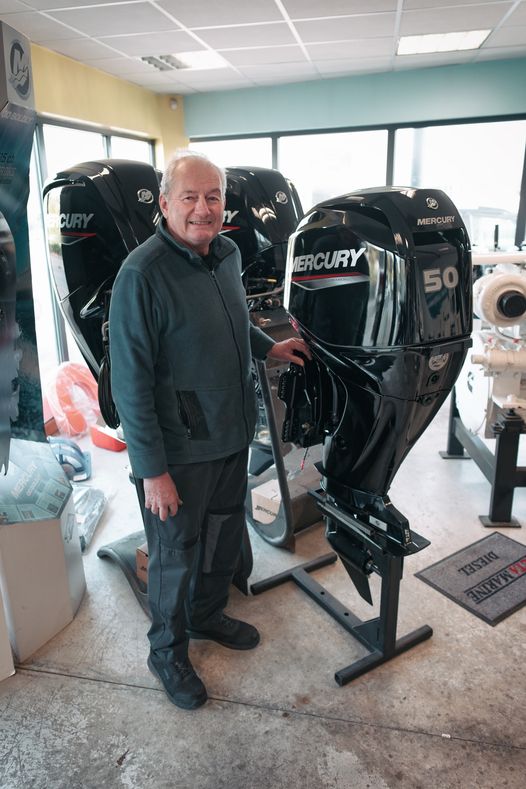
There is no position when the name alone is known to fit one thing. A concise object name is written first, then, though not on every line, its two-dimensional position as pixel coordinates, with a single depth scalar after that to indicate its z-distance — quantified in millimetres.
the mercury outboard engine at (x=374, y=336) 1335
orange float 3980
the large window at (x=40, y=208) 4430
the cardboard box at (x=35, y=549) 1802
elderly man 1445
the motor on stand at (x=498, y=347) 2494
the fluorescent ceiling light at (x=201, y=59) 4738
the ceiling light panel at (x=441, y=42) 4523
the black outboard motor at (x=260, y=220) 2143
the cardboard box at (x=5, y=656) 1777
